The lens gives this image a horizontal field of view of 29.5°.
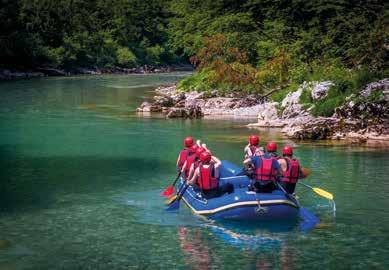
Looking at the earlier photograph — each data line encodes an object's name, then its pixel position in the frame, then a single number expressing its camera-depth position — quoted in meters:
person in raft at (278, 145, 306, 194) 15.92
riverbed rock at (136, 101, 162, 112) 38.44
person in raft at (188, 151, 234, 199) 15.95
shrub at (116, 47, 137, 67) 91.04
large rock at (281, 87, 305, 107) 32.35
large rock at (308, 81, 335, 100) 31.53
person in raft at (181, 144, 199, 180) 17.08
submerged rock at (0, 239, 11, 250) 14.08
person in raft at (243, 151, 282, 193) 15.38
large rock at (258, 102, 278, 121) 32.72
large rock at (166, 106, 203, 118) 35.69
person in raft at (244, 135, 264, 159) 17.44
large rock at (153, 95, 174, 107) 39.50
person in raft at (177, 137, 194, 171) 17.67
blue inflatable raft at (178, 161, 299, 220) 15.01
